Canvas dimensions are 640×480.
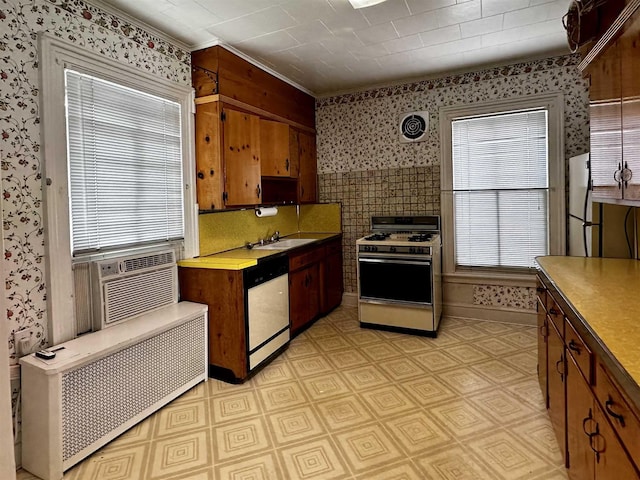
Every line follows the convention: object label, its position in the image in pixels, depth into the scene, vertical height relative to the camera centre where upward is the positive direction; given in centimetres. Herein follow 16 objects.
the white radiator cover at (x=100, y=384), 188 -85
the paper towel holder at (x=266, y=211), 369 +17
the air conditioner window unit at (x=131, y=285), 236 -36
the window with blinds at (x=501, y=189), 382 +34
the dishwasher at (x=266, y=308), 286 -64
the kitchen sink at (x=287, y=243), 381 -16
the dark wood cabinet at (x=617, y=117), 158 +48
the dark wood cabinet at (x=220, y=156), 305 +61
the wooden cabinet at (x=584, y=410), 100 -64
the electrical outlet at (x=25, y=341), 201 -57
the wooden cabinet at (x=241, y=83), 305 +130
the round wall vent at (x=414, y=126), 419 +108
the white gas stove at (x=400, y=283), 362 -57
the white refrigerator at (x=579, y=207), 284 +9
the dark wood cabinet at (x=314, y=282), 362 -58
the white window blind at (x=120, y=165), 231 +46
